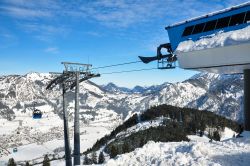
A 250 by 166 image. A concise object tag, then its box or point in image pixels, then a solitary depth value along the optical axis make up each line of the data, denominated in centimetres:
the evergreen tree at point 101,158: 9248
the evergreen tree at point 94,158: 9863
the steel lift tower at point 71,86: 2138
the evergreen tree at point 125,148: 8933
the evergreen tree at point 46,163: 8827
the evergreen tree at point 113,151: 8824
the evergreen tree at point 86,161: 9461
